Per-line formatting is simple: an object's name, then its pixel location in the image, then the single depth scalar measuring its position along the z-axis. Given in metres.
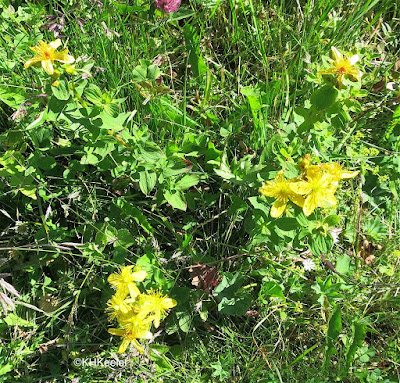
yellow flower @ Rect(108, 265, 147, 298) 0.27
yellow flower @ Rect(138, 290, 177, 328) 0.27
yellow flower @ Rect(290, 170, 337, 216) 0.25
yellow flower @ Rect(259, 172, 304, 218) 0.26
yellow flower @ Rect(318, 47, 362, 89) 0.26
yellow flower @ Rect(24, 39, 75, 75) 0.24
